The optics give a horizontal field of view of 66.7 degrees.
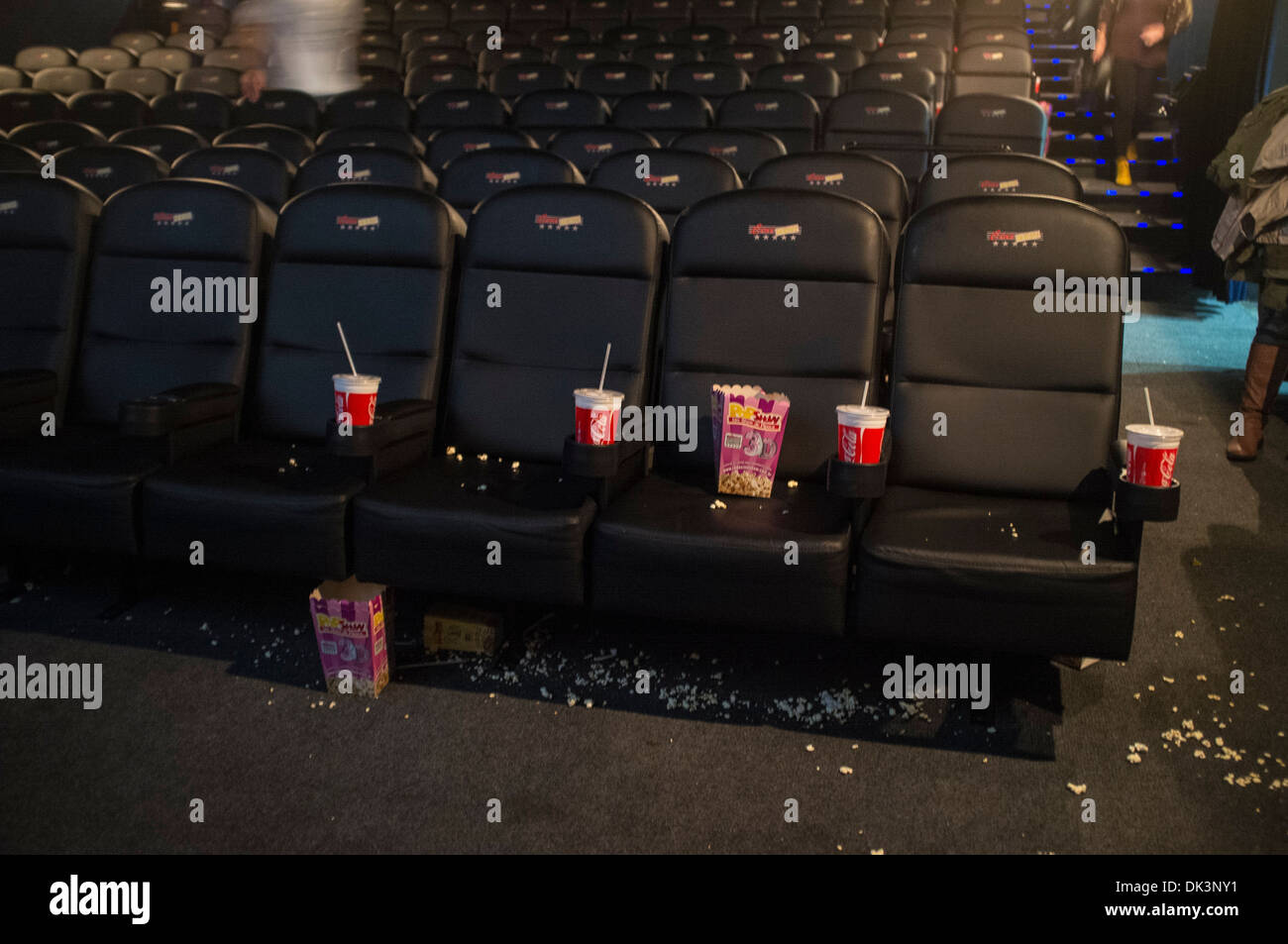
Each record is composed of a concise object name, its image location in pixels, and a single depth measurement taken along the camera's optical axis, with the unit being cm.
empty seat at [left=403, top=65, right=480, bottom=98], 621
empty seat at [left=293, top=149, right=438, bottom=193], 347
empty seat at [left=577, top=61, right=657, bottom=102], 581
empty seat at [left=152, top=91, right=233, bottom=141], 547
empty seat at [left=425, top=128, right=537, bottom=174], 436
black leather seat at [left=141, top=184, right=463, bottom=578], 244
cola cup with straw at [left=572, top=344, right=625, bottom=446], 196
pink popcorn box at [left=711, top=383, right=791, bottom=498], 209
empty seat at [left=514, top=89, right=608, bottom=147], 512
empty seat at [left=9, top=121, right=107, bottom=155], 470
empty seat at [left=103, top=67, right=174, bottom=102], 672
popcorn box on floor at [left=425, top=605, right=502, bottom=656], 216
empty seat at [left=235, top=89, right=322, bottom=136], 543
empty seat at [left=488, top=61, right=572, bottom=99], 602
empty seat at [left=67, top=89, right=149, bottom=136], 552
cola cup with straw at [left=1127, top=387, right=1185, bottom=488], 172
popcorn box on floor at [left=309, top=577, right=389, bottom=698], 198
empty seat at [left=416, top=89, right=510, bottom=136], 532
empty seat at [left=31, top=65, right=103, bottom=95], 676
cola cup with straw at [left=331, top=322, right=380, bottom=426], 207
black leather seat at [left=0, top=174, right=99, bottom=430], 277
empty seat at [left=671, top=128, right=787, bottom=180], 407
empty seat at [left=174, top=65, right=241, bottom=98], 636
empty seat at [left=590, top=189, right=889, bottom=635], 231
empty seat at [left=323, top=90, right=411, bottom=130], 539
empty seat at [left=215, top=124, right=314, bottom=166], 438
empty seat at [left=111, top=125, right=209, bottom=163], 445
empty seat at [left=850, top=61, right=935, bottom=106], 534
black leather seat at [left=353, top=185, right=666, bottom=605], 242
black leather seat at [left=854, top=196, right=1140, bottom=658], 217
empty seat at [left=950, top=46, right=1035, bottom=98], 604
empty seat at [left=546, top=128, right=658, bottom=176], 425
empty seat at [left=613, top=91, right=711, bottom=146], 492
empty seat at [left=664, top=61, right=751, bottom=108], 570
